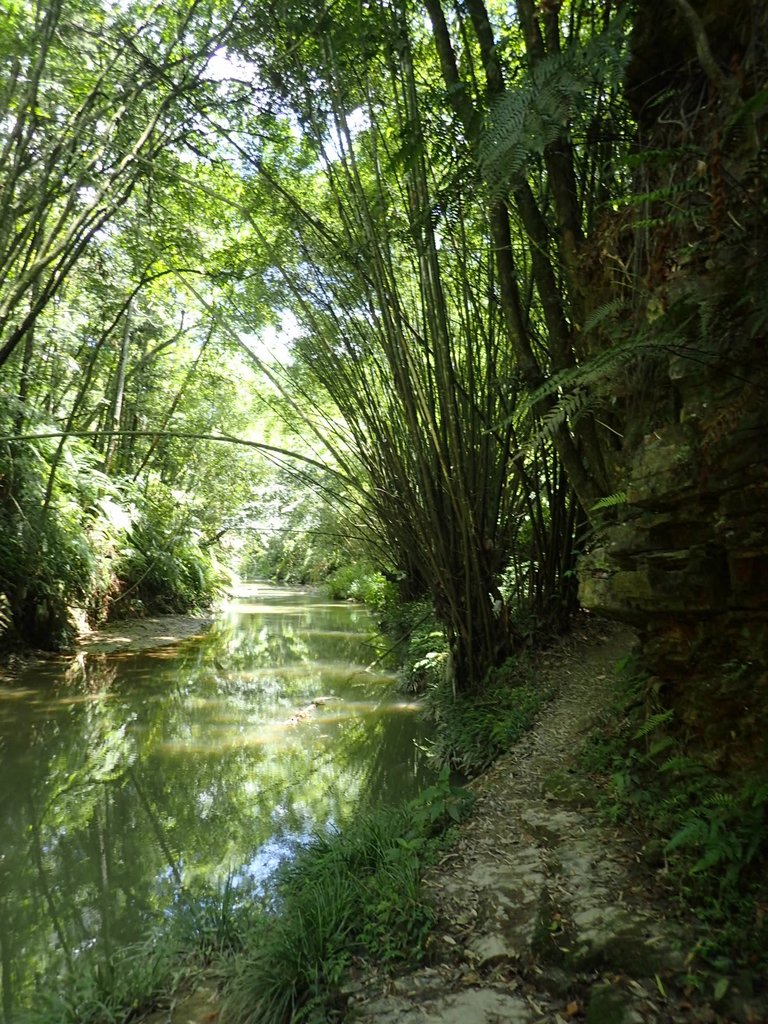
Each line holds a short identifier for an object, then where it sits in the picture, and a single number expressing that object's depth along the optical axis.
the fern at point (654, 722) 1.82
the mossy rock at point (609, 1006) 1.23
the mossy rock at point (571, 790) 2.09
